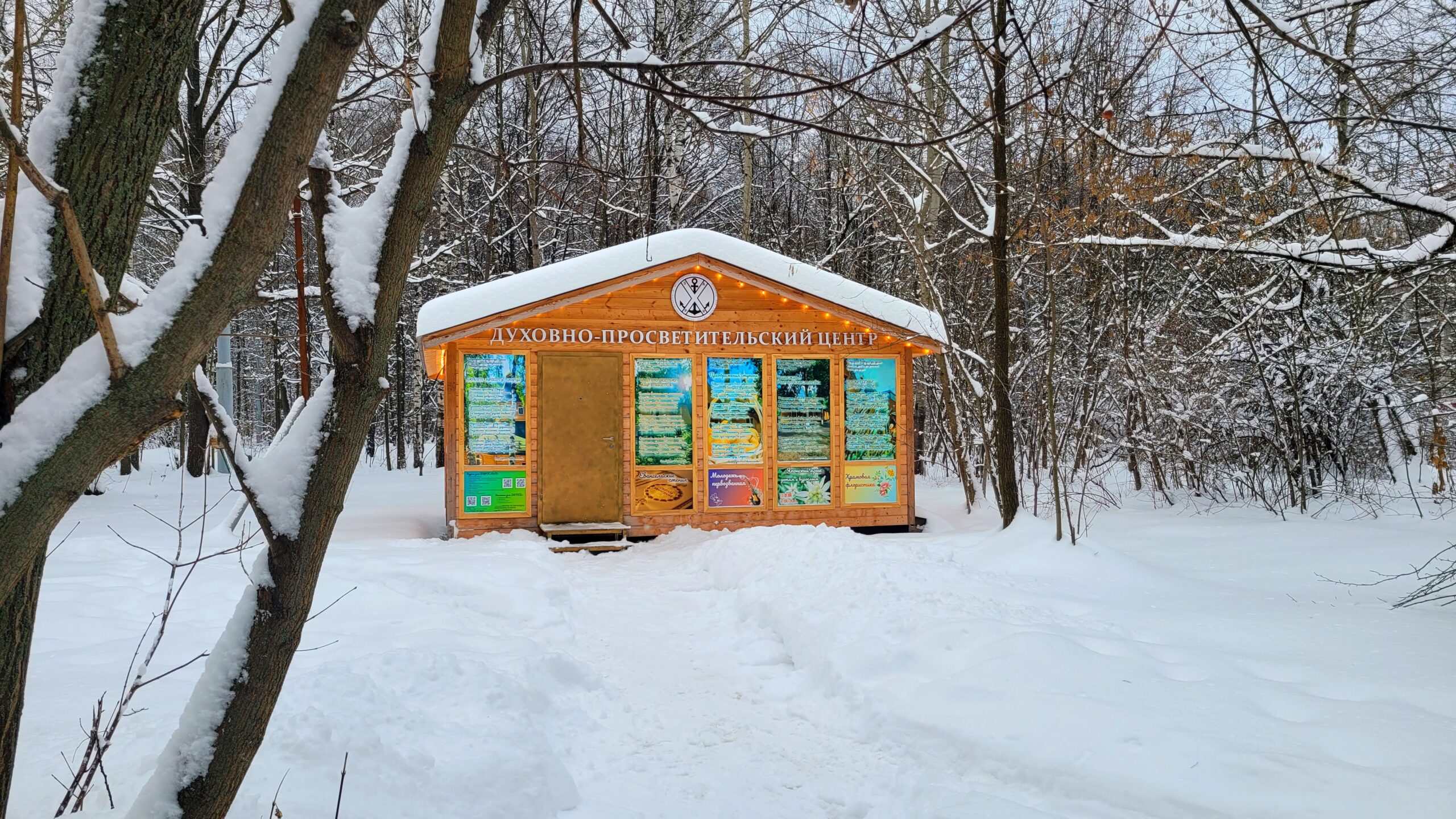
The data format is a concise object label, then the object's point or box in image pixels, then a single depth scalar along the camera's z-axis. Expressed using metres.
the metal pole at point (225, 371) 14.27
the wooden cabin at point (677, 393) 10.87
